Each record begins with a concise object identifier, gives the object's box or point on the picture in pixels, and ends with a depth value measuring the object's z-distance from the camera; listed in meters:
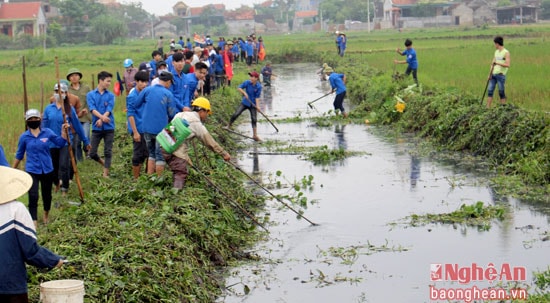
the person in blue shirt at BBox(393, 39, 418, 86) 24.47
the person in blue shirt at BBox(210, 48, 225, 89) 26.27
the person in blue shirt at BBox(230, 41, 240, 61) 43.37
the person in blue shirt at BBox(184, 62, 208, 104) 14.38
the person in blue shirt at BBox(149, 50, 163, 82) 18.45
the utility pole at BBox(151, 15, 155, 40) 113.49
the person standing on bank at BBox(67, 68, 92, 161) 13.46
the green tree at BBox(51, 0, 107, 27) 87.31
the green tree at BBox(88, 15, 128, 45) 84.88
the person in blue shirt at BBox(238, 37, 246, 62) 43.01
